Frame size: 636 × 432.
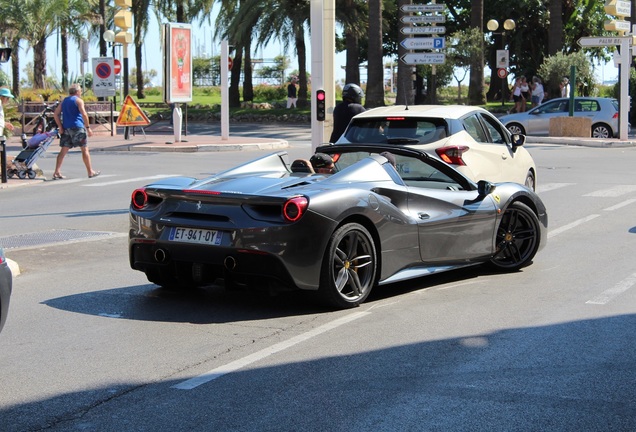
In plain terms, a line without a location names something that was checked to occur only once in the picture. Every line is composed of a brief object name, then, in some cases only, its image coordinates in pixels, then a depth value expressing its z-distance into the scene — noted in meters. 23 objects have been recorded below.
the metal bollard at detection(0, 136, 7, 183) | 18.28
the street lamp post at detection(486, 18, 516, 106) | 47.47
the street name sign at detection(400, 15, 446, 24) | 28.53
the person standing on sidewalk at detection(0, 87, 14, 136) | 17.31
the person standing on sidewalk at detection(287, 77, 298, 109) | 49.18
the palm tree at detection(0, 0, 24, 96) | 51.75
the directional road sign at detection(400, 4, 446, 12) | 29.06
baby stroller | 19.20
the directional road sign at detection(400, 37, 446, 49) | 28.32
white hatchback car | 12.27
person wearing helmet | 13.99
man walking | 19.20
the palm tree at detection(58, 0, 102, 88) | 56.35
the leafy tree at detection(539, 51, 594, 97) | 39.75
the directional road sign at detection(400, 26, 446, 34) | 28.45
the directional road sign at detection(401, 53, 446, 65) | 28.64
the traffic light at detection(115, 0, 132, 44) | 29.06
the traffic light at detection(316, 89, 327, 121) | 15.79
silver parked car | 32.66
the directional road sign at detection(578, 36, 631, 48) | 30.30
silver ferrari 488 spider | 7.15
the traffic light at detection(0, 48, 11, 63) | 17.04
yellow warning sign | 29.64
